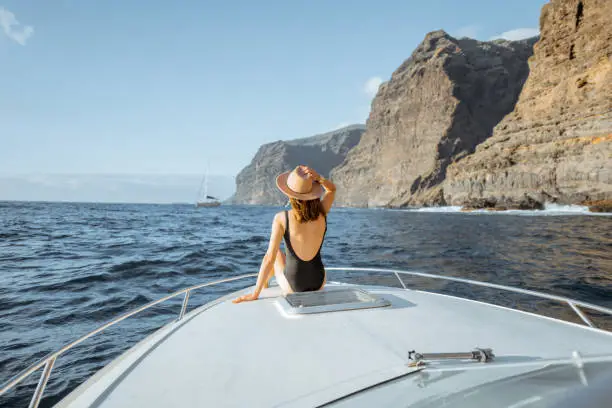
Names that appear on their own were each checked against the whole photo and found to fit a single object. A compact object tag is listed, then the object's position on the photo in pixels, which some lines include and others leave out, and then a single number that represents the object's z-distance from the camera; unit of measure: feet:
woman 9.79
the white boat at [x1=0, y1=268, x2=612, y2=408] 4.98
